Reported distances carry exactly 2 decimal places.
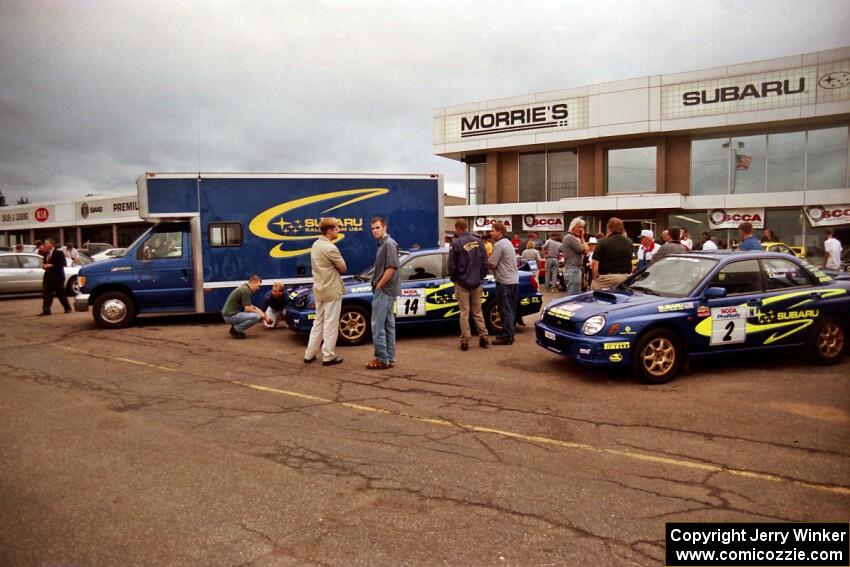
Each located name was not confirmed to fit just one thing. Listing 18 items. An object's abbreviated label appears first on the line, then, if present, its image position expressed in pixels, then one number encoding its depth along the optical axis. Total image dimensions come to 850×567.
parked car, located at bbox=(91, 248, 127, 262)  23.82
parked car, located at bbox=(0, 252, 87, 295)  17.22
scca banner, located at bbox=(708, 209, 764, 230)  24.14
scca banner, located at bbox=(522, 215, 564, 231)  27.64
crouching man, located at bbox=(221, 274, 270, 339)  10.00
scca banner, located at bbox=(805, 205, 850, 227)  22.53
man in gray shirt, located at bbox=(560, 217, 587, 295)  11.73
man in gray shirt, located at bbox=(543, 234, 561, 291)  17.03
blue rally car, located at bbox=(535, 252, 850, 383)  6.55
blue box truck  11.16
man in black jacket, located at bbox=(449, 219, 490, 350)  8.55
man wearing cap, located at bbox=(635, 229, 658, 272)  14.38
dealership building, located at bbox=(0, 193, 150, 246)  38.56
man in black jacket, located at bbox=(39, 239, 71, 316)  13.30
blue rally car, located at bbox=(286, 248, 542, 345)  9.14
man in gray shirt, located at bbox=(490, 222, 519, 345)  8.86
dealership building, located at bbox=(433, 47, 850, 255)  23.12
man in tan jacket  7.45
